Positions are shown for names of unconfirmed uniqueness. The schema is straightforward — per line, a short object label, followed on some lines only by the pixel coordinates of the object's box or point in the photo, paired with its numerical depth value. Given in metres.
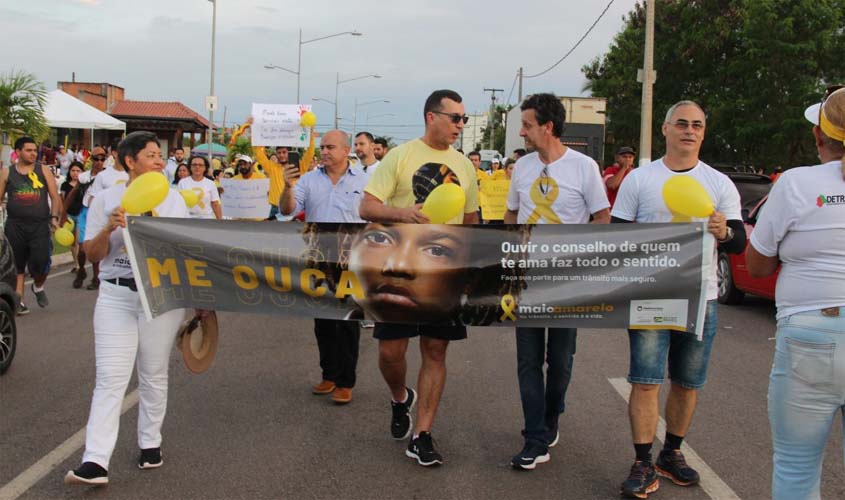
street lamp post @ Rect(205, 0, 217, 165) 30.45
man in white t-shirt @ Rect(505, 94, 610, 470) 4.73
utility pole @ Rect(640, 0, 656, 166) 21.17
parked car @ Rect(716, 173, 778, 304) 10.35
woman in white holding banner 4.36
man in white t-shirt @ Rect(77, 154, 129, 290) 9.12
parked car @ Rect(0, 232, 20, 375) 6.80
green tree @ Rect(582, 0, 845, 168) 25.98
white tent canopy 24.27
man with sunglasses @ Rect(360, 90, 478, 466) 4.80
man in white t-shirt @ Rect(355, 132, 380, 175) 10.04
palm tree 19.42
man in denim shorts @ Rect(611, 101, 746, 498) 4.34
